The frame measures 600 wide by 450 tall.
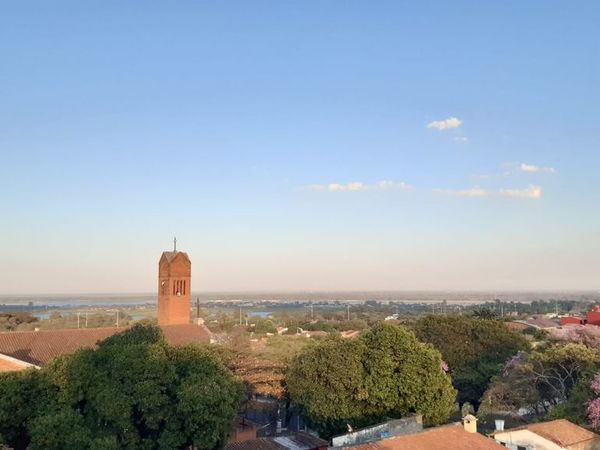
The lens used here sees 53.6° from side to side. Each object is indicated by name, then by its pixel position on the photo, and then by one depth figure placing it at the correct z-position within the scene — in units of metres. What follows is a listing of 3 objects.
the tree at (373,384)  26.11
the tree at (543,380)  30.73
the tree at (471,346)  39.72
